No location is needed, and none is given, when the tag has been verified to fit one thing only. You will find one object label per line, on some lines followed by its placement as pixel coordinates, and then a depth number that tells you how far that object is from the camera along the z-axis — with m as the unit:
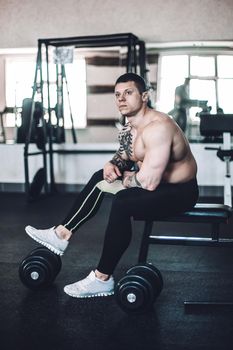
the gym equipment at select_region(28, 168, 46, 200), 5.34
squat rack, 5.03
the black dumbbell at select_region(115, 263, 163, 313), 2.08
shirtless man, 2.13
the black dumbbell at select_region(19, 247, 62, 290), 2.41
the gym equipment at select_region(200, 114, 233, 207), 4.35
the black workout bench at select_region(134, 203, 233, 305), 2.24
